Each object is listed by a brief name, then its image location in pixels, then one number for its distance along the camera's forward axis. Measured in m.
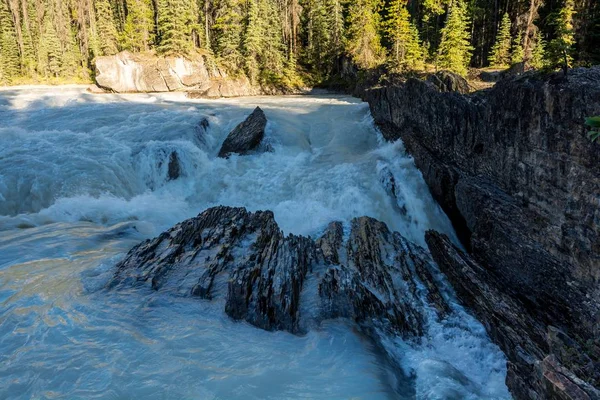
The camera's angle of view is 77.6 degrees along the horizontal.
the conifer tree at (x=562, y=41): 8.32
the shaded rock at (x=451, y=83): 16.34
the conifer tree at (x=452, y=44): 27.33
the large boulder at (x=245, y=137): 18.86
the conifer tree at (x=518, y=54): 28.53
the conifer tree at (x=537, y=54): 25.11
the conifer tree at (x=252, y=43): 42.50
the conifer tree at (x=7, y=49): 50.70
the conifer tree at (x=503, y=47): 31.14
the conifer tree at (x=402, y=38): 33.31
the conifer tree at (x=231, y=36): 43.09
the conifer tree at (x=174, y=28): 41.56
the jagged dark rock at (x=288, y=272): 7.92
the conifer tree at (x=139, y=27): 48.07
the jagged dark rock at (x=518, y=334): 4.66
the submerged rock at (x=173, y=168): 16.66
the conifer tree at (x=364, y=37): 40.12
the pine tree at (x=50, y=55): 52.53
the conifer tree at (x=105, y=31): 50.78
